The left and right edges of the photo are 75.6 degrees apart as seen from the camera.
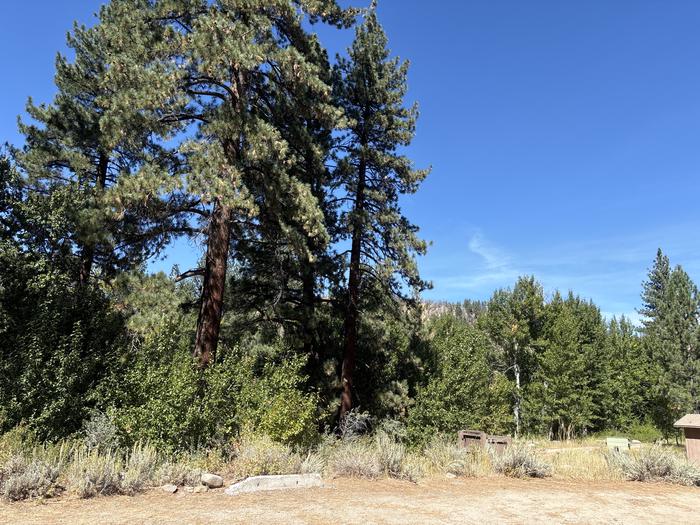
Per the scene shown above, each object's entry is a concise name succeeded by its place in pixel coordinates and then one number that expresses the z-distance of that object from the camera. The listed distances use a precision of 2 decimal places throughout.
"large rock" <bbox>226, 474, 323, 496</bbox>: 6.32
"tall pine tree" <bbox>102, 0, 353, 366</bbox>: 9.25
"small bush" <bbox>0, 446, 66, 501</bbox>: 5.39
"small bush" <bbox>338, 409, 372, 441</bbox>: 12.31
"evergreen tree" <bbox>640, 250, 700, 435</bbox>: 33.31
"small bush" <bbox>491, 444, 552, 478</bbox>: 8.71
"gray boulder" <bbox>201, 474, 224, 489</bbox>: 6.49
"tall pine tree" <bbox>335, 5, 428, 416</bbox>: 15.00
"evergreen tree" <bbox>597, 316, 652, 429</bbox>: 40.78
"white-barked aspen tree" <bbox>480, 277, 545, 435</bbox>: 42.38
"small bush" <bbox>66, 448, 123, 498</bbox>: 5.70
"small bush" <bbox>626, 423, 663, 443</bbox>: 38.55
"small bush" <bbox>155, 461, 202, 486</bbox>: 6.50
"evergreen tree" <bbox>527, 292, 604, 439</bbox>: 38.09
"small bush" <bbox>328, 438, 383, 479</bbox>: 7.69
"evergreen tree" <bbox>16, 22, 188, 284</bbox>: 10.02
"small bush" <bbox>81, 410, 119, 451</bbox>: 7.30
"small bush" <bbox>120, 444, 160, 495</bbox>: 5.99
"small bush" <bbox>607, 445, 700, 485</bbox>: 8.52
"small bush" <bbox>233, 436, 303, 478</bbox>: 7.17
